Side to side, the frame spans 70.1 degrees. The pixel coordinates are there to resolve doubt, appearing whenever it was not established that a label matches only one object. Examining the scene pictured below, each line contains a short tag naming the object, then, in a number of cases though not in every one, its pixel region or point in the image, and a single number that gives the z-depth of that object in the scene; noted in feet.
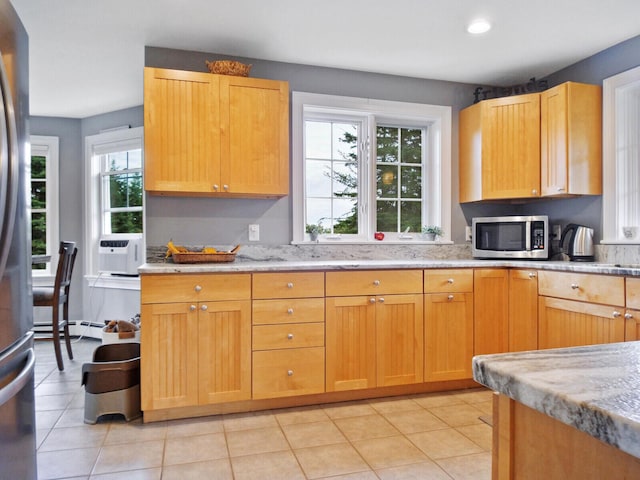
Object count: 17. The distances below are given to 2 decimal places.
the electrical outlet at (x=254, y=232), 10.58
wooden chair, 12.00
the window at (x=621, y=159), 9.83
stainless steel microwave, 10.50
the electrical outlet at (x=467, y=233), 12.14
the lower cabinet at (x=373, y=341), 9.14
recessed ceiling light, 8.92
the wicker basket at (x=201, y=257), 9.12
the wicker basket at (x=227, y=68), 9.59
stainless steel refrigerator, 3.93
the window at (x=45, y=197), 16.16
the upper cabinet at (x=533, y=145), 10.13
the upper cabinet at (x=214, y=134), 9.20
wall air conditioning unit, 14.98
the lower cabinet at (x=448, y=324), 9.72
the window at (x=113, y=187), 15.34
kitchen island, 1.55
